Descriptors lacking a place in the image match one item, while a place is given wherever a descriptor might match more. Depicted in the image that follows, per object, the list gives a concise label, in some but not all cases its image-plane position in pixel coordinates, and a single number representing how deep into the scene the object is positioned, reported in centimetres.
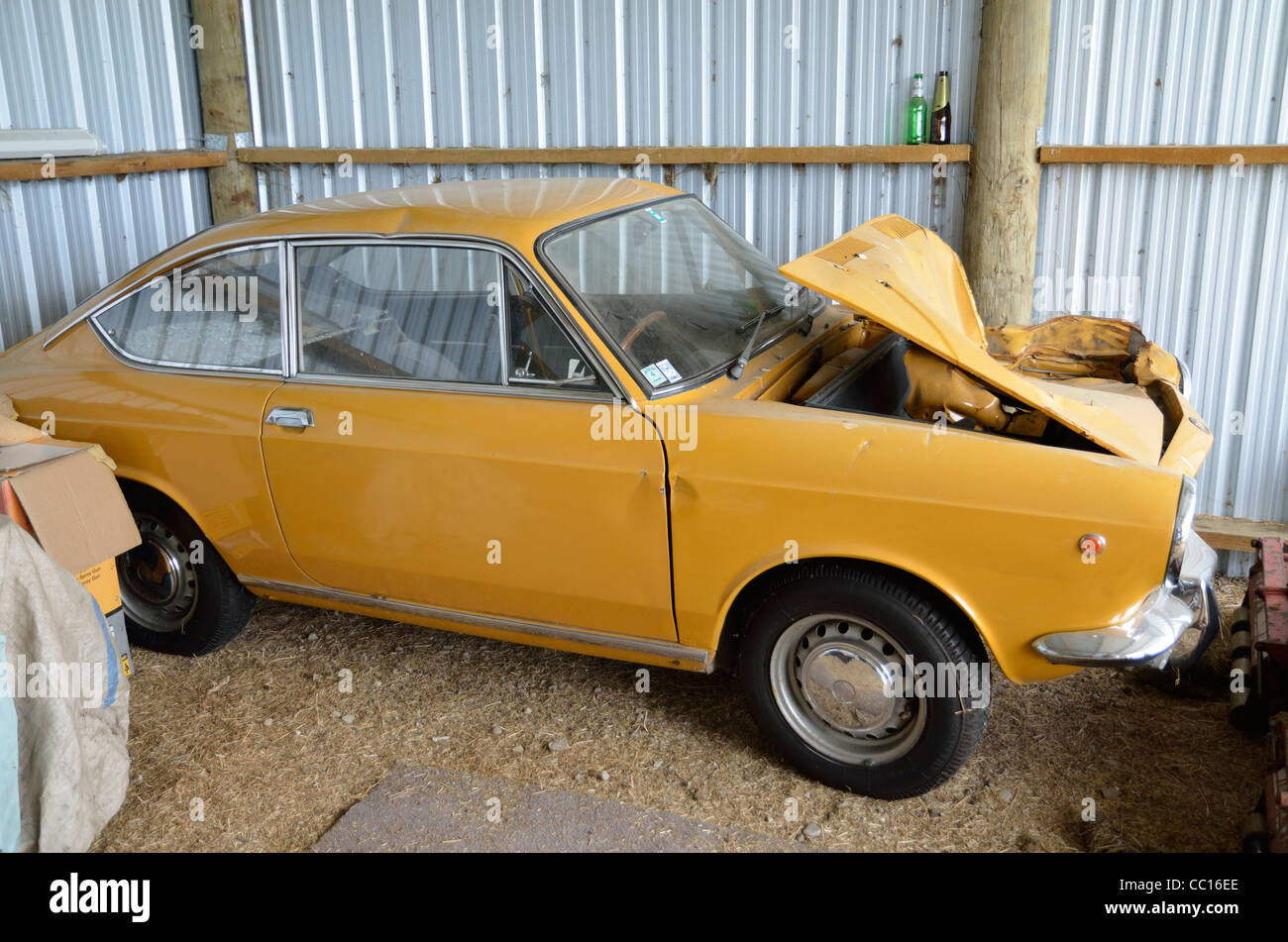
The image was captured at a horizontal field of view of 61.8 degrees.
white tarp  328
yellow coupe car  307
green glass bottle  527
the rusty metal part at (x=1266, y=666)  307
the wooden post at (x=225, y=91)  669
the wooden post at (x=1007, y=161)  493
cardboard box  368
